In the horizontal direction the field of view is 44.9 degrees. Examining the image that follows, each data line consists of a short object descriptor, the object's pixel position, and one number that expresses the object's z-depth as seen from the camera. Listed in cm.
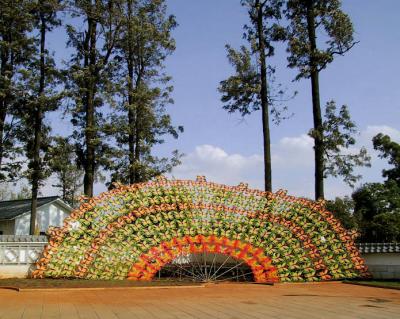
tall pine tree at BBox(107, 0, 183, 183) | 1906
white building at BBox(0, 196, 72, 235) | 2706
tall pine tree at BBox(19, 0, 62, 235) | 2014
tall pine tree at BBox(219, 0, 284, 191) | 1709
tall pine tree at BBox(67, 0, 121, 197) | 1858
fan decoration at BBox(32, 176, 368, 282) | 1320
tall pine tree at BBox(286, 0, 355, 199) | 1557
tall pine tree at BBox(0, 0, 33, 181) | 2030
